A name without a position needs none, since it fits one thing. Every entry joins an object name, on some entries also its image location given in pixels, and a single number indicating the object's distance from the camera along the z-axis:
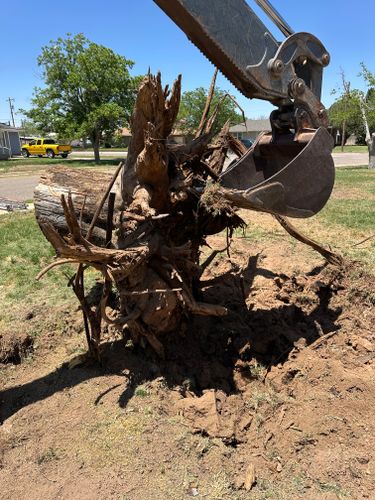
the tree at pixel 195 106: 35.66
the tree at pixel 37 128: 30.52
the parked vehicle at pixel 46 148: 39.94
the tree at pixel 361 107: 19.73
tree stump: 3.29
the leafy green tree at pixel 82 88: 29.33
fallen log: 4.88
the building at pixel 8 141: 39.69
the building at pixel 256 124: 61.95
